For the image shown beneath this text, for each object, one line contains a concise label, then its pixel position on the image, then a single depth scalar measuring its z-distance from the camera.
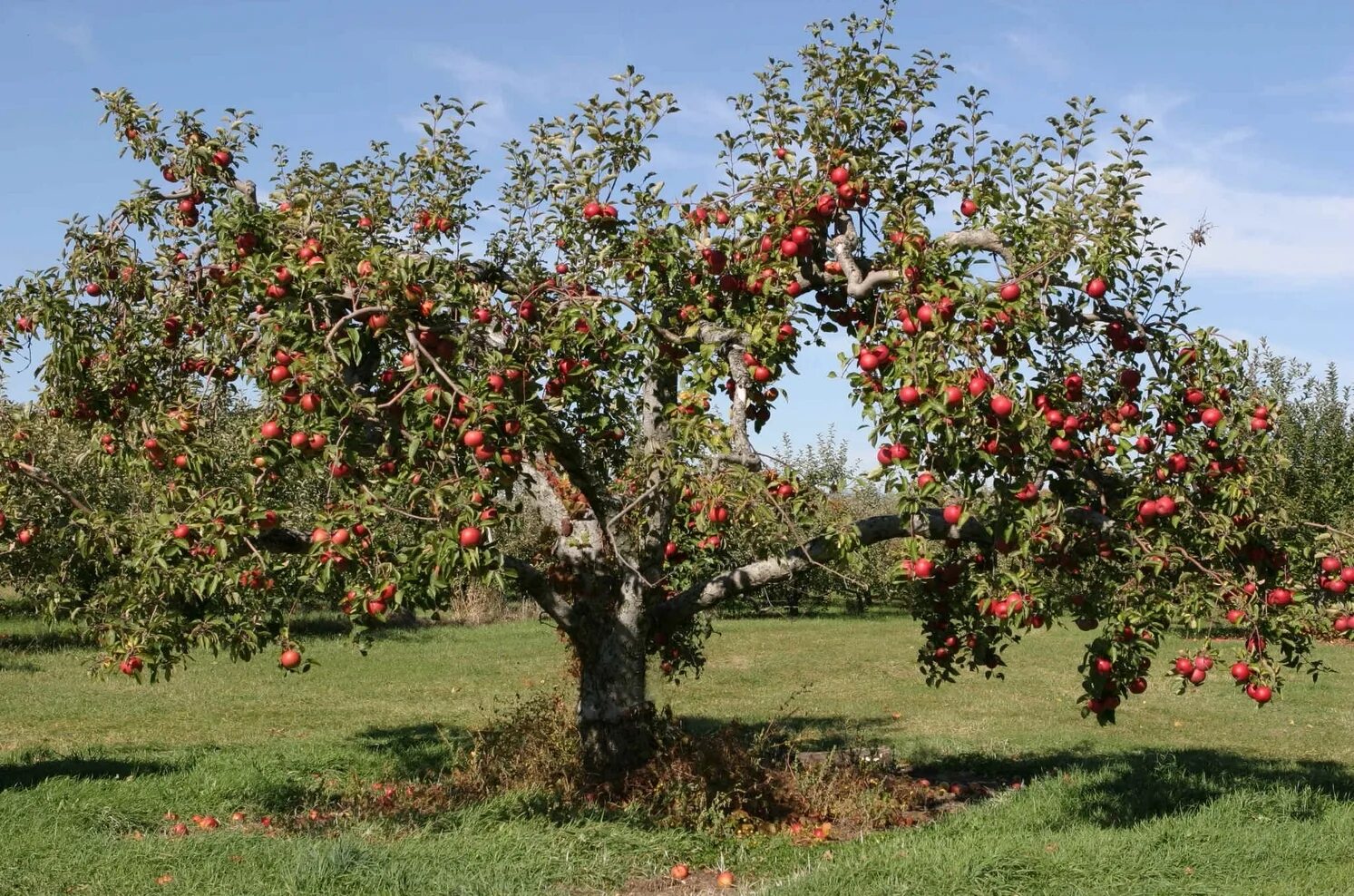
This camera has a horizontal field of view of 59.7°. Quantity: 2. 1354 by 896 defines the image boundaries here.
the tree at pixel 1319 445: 28.05
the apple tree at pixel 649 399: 5.69
